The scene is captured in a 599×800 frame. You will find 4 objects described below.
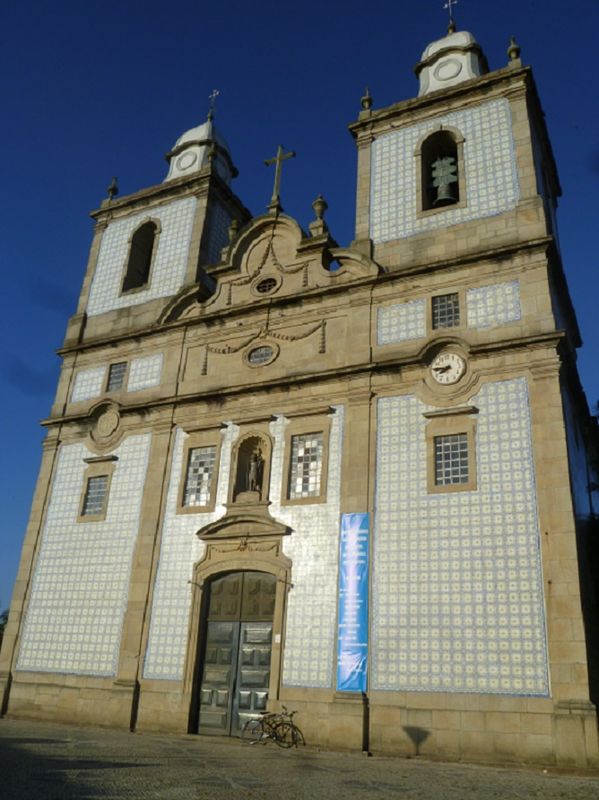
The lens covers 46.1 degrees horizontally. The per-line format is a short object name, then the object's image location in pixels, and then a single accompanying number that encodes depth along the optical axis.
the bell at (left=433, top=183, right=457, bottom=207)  17.09
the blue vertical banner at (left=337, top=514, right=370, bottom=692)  12.79
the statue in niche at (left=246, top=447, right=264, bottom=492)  15.66
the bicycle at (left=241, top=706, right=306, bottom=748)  12.73
